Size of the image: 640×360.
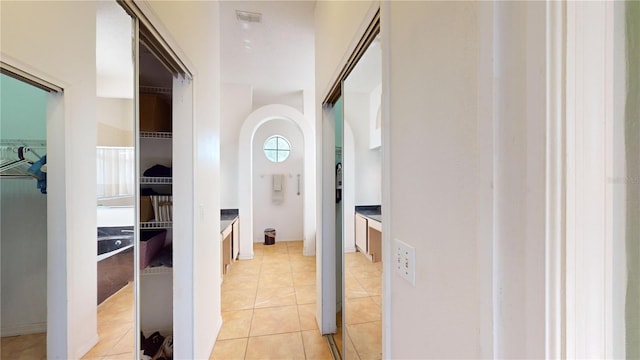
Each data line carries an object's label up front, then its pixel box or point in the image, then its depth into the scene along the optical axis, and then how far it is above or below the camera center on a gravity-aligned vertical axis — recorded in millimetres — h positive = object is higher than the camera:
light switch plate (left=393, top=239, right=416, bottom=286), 772 -261
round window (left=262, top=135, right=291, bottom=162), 5707 +699
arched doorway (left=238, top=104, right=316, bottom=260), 4469 +131
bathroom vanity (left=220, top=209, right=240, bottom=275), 3297 -836
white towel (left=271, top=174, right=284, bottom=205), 5656 -218
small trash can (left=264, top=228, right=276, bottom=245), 5383 -1224
